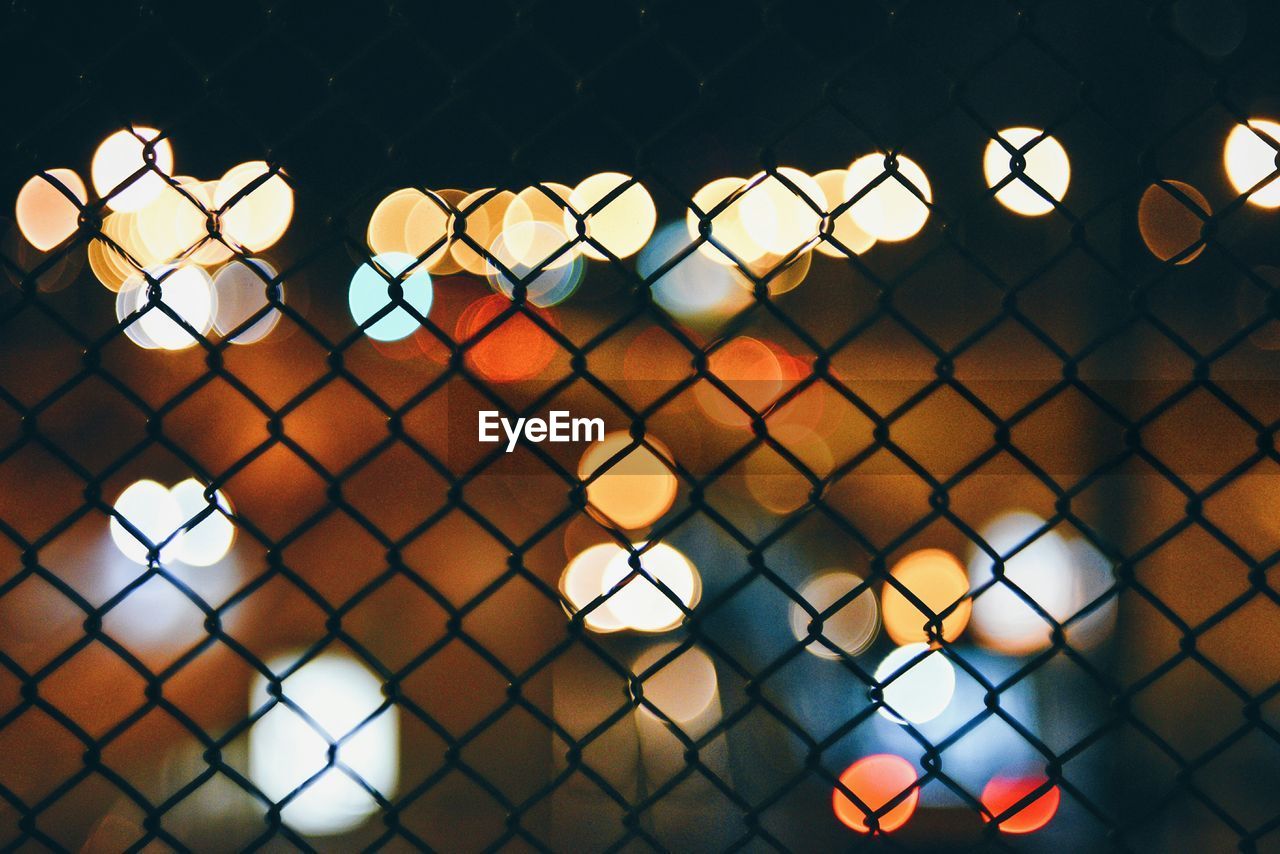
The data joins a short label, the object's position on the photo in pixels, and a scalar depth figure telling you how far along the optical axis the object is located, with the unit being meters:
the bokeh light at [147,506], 4.65
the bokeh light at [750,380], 3.86
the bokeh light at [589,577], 4.64
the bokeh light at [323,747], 4.91
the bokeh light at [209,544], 5.27
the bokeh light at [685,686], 5.84
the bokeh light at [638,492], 4.47
